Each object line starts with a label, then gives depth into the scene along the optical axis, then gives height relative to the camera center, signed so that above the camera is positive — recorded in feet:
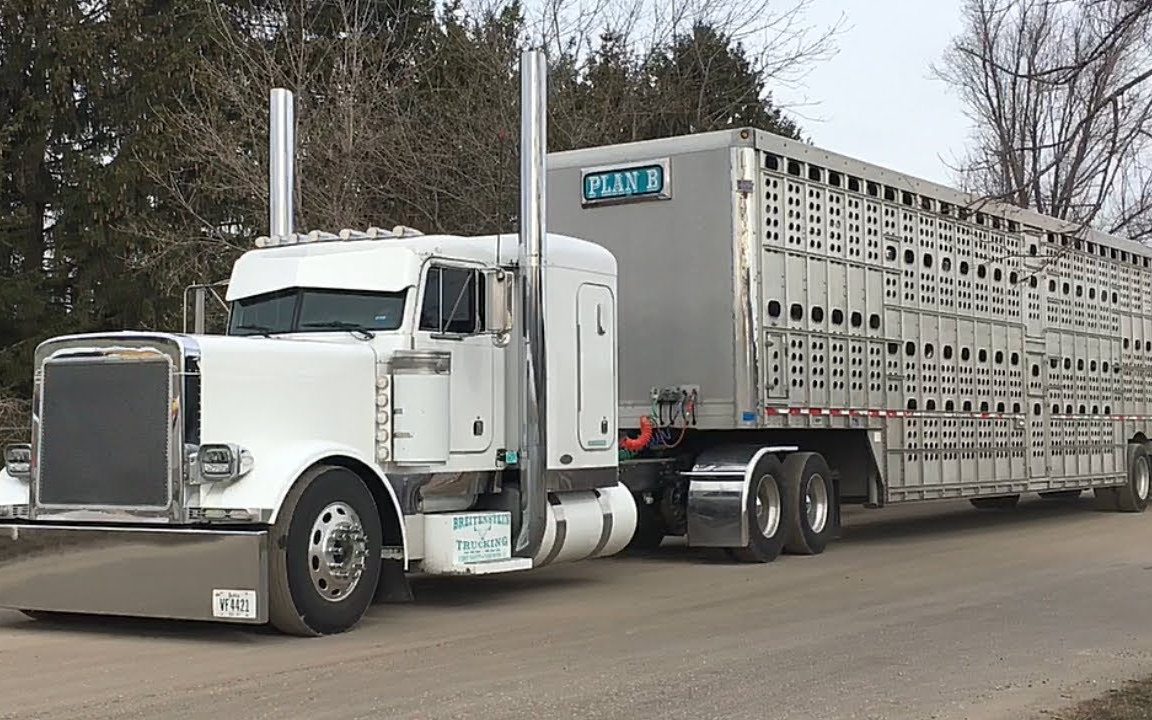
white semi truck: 33.01 +1.43
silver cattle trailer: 49.42 +3.77
